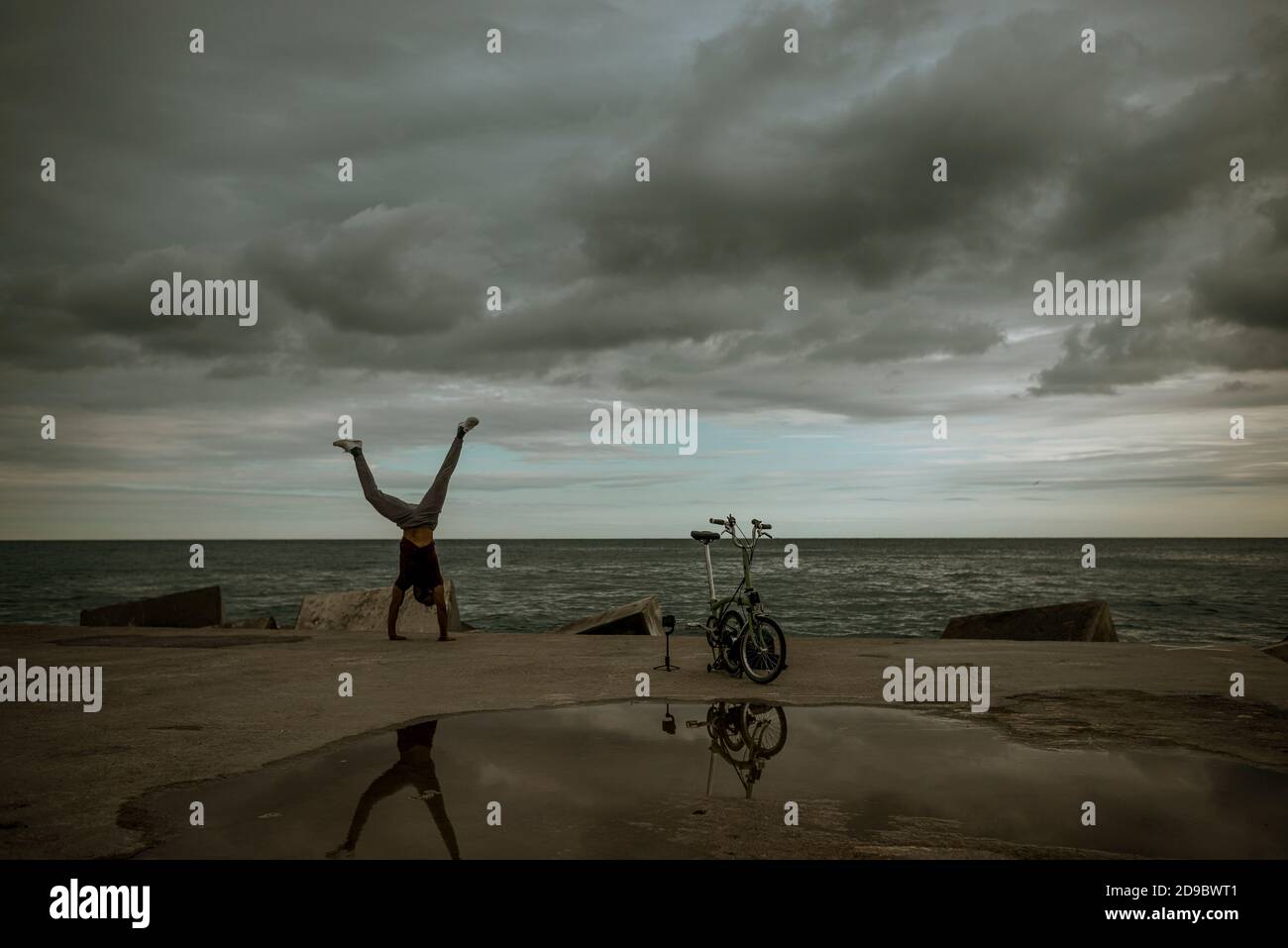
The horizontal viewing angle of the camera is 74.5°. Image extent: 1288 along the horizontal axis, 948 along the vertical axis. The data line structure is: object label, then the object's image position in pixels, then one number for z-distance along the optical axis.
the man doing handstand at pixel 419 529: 11.53
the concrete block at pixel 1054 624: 12.32
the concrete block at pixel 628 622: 13.03
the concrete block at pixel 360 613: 13.49
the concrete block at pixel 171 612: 15.04
